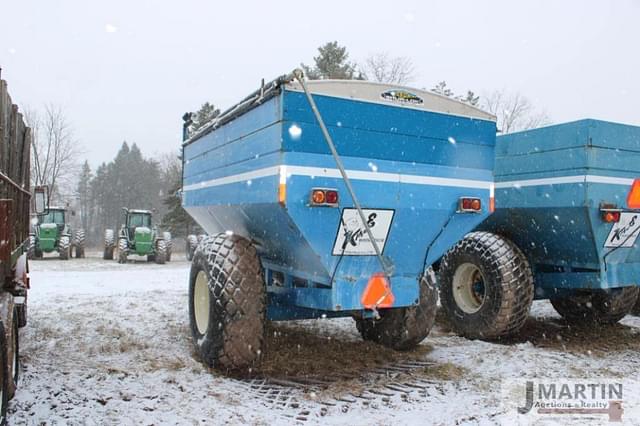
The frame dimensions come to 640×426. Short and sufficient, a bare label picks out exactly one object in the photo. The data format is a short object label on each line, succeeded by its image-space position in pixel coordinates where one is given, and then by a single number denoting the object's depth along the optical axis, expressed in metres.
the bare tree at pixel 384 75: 32.03
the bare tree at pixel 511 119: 37.03
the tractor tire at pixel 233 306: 4.25
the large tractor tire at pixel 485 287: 5.71
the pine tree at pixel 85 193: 64.12
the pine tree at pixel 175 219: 33.06
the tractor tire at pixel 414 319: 5.12
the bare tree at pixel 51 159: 38.06
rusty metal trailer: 2.97
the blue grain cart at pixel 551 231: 5.38
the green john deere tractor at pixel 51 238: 20.05
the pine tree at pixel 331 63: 27.56
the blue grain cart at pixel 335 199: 3.93
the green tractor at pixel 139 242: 19.73
